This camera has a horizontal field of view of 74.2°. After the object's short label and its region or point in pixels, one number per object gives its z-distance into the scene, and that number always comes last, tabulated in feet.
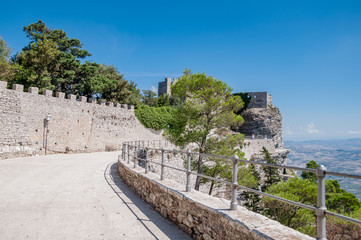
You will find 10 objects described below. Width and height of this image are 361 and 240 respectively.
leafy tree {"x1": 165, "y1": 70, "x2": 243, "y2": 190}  56.85
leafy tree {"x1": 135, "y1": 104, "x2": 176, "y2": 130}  93.56
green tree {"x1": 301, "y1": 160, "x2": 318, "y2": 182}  86.58
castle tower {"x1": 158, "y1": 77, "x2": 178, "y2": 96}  225.91
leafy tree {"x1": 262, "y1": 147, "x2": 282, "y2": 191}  68.04
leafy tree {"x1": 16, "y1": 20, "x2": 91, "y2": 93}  74.33
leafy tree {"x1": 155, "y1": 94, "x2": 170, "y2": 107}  144.30
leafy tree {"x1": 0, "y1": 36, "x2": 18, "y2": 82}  77.45
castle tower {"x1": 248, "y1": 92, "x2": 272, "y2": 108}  165.68
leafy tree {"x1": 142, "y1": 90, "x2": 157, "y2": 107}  167.73
